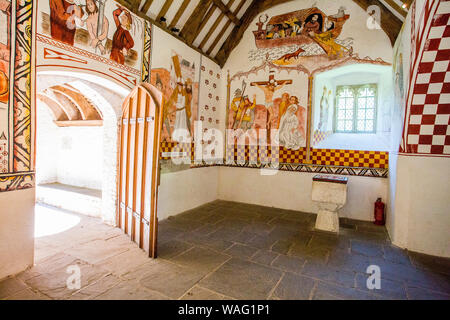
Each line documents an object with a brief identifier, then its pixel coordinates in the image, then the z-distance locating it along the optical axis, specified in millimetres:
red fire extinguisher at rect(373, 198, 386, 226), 4941
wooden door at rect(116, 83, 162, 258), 3244
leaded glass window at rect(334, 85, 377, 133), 5613
